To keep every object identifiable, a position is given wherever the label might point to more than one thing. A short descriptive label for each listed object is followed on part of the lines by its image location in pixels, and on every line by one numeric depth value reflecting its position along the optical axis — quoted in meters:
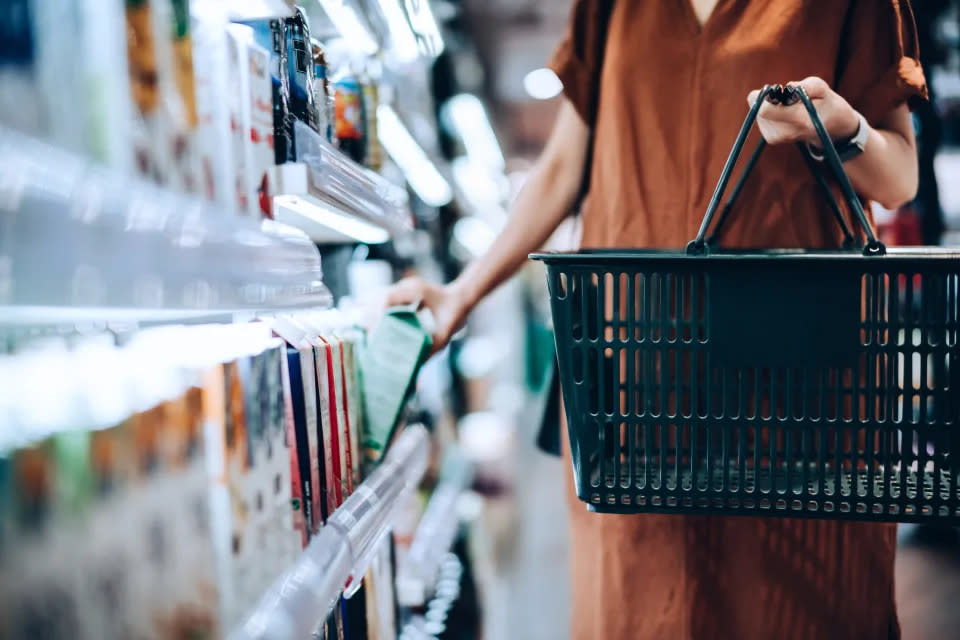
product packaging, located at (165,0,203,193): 0.70
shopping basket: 0.80
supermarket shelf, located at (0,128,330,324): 0.42
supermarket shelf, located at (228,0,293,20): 0.96
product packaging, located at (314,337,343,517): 1.07
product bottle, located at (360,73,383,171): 1.70
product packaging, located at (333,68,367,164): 1.53
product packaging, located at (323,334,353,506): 1.14
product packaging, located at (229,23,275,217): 0.89
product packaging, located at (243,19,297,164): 1.03
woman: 1.08
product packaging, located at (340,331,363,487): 1.21
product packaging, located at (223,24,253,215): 0.87
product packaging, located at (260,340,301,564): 0.85
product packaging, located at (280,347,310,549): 0.94
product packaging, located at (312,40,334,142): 1.21
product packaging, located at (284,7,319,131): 1.09
